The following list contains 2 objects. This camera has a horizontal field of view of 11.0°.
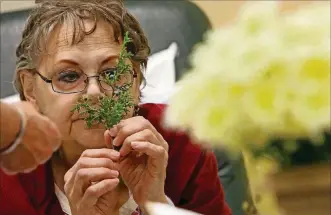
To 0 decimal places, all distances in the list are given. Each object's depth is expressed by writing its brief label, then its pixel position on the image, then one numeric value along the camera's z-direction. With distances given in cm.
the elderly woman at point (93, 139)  198
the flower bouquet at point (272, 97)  165
